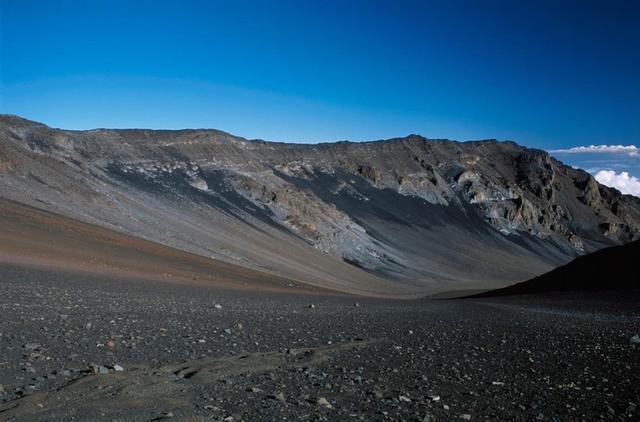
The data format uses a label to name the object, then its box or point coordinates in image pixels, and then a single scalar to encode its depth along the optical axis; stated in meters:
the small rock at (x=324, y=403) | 6.88
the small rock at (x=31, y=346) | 8.82
